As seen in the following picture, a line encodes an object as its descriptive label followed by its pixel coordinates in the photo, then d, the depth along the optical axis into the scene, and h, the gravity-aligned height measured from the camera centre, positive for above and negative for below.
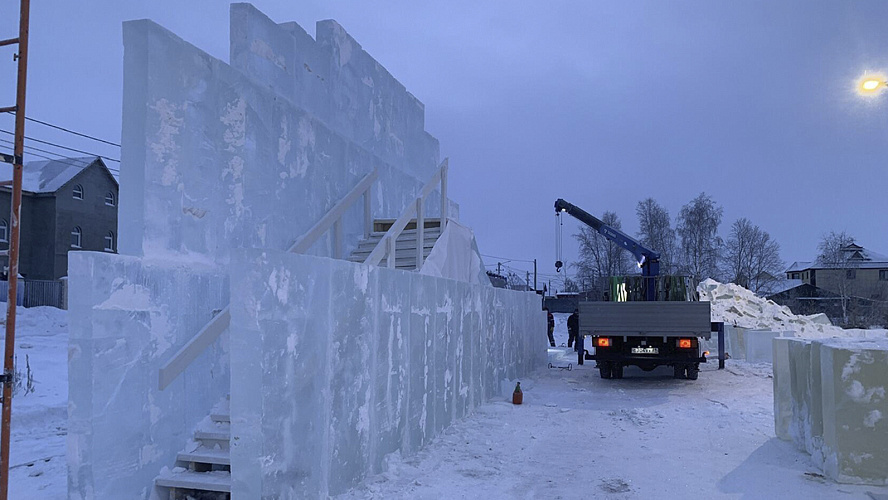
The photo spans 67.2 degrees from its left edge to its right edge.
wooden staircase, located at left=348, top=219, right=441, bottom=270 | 9.98 +0.86
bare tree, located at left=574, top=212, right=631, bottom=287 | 55.09 +3.54
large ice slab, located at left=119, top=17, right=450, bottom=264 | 5.79 +1.44
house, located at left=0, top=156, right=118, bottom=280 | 32.28 +4.16
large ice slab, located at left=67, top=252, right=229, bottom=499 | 5.04 -0.60
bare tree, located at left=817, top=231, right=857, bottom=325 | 40.78 +2.57
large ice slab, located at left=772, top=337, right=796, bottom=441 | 7.54 -1.03
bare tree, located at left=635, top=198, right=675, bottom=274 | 52.00 +5.66
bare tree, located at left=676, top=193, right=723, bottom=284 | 49.25 +4.65
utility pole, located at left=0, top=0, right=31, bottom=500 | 4.14 +0.19
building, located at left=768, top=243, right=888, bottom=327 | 40.88 +0.94
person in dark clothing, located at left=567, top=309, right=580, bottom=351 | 21.77 -0.87
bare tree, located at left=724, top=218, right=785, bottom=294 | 52.31 +3.30
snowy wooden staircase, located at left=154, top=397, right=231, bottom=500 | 5.50 -1.48
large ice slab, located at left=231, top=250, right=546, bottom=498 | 4.46 -0.61
